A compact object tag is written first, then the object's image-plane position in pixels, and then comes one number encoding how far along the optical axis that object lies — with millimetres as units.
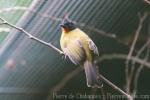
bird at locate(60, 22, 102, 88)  3744
